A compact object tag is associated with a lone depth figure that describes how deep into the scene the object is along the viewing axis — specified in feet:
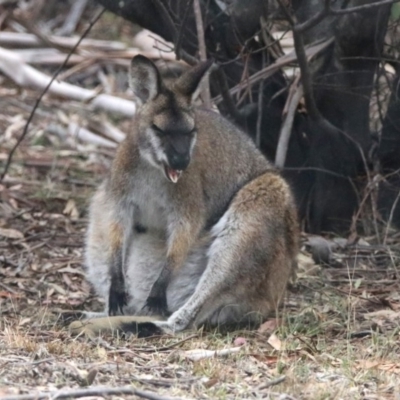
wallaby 38.40
